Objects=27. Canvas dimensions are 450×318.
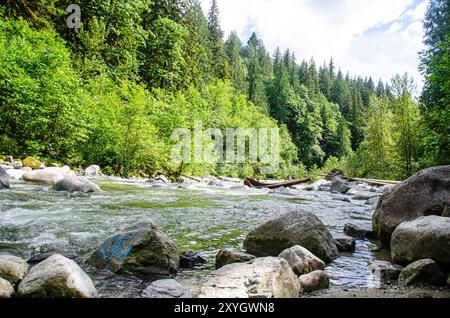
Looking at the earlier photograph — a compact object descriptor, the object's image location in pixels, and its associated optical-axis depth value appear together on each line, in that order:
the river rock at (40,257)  3.61
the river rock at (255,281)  2.68
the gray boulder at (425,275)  3.39
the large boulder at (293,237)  4.44
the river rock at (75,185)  9.27
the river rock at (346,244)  4.94
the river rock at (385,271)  3.68
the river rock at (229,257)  3.85
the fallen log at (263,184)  18.48
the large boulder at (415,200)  5.16
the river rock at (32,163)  12.90
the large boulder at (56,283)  2.65
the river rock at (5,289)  2.60
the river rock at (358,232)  5.89
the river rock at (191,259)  3.96
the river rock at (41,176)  10.54
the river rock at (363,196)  13.45
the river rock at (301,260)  3.58
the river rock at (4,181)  8.34
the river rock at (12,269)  2.94
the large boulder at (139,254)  3.57
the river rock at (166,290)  2.92
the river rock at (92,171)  15.23
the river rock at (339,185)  17.16
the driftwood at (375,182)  19.34
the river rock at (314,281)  3.24
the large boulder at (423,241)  3.67
